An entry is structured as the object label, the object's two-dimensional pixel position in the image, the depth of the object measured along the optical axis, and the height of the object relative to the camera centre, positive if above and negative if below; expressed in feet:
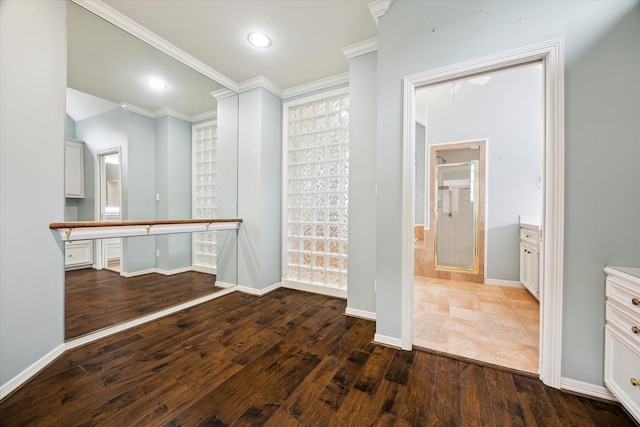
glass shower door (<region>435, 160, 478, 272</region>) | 12.57 -0.25
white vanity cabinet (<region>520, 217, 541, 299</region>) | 9.46 -1.74
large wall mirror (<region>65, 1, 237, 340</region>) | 6.42 +1.26
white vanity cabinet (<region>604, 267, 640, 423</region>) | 3.97 -2.17
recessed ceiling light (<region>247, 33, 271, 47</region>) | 7.81 +5.59
